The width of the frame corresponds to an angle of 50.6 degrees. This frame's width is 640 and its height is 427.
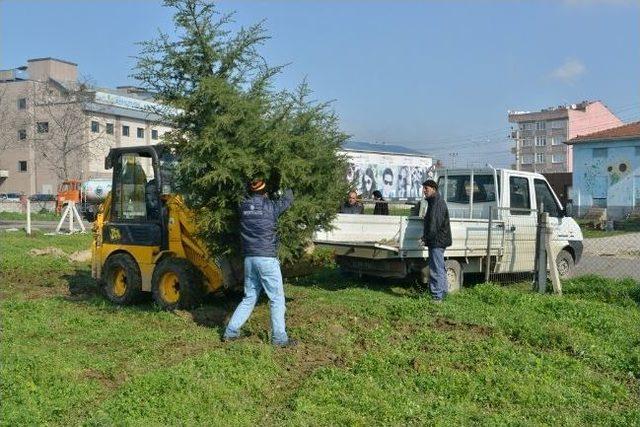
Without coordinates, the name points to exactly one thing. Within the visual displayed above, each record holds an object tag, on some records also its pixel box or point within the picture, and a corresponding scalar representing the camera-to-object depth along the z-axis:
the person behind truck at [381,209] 13.89
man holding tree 7.44
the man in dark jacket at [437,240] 9.73
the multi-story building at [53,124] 48.31
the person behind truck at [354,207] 10.48
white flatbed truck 10.45
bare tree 46.59
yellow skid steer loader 9.01
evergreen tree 7.85
